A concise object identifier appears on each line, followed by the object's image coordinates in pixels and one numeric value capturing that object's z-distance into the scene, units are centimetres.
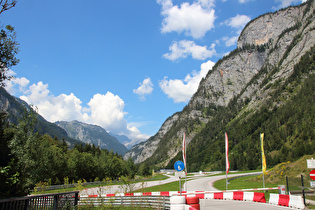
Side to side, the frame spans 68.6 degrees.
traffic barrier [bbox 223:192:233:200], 1902
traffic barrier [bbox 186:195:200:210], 1088
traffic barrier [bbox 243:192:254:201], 1690
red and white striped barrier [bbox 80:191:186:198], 2127
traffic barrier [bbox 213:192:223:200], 1993
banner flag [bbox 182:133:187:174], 1986
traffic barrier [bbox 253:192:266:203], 1602
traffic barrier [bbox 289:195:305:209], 1255
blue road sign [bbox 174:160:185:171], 1420
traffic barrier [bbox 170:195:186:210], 950
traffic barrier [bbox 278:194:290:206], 1361
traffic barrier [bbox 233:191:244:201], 1792
